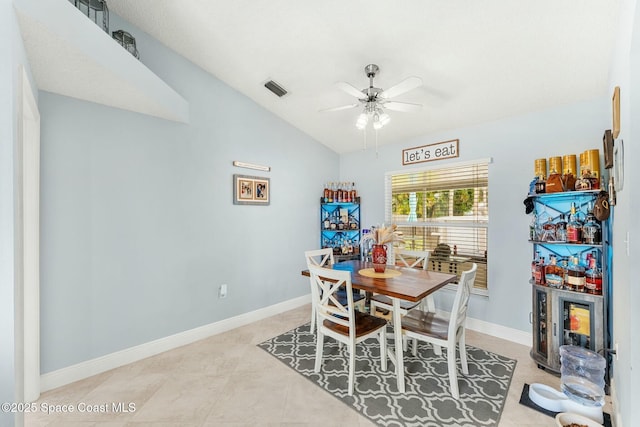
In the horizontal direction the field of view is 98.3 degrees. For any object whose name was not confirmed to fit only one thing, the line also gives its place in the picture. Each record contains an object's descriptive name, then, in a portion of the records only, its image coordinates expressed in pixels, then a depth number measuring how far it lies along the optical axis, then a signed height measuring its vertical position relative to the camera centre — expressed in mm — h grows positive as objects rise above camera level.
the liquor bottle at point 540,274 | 2428 -534
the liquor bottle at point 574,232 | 2303 -159
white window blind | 3242 +21
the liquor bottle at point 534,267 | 2488 -487
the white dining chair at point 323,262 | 3045 -589
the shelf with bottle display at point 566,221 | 2260 -75
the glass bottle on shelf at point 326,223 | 4410 -130
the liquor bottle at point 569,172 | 2367 +366
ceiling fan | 2148 +963
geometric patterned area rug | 1881 -1360
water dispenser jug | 1896 -1216
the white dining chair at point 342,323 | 2102 -920
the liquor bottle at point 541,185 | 2512 +258
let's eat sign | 3375 +799
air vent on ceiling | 3076 +1451
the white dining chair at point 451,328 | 2045 -922
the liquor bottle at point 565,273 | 2314 -504
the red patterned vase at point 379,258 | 2730 -430
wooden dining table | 2070 -575
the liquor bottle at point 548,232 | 2465 -169
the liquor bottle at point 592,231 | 2227 -148
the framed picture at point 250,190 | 3365 +323
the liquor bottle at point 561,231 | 2395 -158
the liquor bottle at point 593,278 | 2146 -515
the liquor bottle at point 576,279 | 2229 -537
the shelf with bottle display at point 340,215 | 4410 -6
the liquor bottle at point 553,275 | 2348 -537
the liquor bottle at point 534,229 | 2617 -152
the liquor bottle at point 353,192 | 4371 +360
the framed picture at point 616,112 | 1682 +629
